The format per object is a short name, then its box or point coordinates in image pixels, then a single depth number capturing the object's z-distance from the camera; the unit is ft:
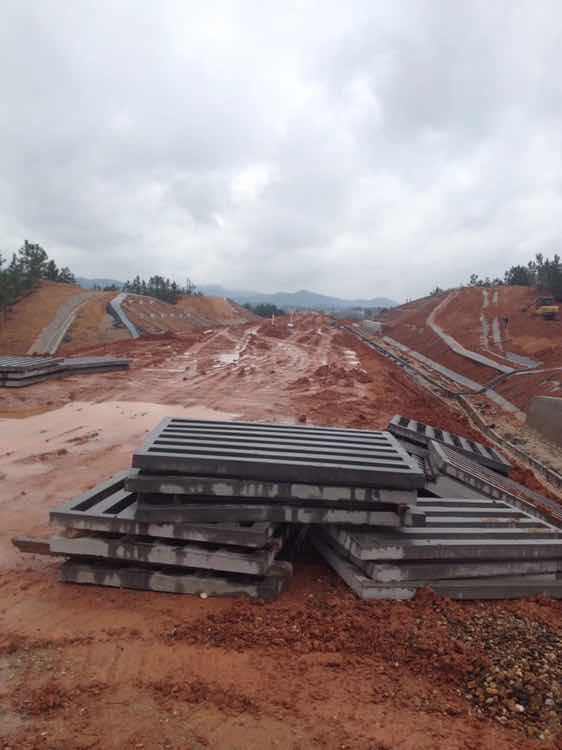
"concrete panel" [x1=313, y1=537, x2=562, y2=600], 12.51
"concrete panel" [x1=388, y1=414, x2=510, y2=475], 22.93
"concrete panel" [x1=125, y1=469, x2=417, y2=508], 12.48
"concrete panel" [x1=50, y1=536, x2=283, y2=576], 12.39
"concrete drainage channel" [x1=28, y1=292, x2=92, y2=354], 85.61
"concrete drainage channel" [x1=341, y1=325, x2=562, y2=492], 31.71
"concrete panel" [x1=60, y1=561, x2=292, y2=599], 12.60
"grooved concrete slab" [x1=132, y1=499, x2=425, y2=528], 12.51
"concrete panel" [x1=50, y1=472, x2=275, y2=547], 12.28
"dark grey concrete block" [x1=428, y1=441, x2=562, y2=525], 18.40
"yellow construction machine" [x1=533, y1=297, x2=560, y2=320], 94.17
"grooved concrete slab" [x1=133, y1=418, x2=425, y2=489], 12.56
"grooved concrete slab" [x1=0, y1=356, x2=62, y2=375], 45.42
